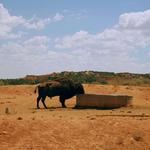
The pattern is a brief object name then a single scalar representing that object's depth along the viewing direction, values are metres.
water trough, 28.58
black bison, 29.92
